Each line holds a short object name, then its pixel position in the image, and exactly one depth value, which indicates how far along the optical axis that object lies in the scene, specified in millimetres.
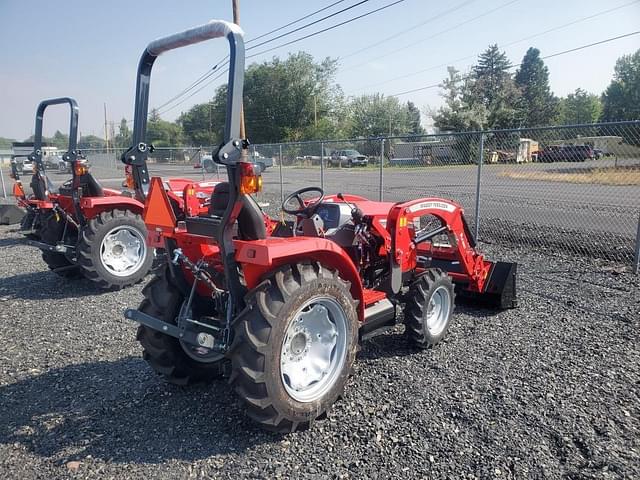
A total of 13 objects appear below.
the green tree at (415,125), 67125
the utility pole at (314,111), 51719
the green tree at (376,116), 60469
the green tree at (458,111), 39312
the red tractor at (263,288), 2502
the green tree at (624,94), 55312
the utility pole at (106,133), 60762
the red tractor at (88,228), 5785
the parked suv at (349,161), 15842
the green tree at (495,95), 42125
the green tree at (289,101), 52531
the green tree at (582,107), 89888
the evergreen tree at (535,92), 67188
